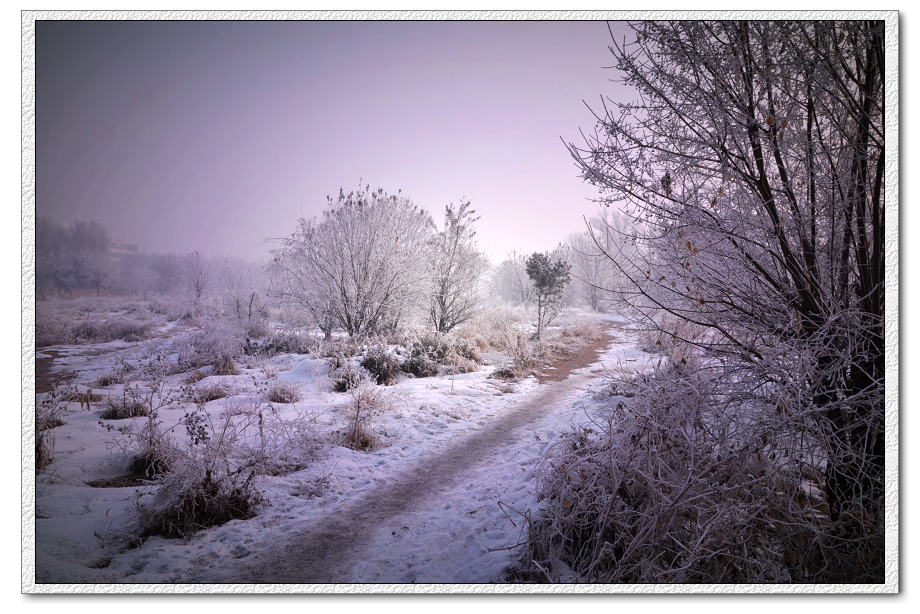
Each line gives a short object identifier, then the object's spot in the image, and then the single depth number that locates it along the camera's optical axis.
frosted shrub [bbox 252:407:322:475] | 3.36
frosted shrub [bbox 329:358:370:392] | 5.43
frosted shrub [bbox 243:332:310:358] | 5.16
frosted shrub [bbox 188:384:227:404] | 3.80
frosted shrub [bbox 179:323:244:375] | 4.26
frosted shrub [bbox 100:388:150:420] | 3.07
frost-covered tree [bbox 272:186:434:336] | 7.20
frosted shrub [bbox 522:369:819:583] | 2.09
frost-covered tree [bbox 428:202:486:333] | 9.60
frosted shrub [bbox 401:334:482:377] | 7.13
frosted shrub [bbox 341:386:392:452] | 4.09
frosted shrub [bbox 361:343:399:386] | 6.23
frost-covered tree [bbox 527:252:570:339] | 11.83
